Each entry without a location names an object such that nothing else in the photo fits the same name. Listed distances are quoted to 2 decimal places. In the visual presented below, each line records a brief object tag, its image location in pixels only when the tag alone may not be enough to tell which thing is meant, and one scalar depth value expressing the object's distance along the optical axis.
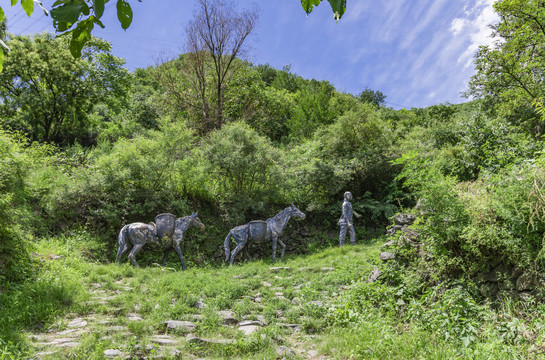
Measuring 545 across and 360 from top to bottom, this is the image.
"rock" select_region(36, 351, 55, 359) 3.44
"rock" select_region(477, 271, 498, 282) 4.31
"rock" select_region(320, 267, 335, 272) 7.76
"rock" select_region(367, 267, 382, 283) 5.57
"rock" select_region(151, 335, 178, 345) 3.98
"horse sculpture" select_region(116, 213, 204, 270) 8.89
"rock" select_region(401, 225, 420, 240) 5.50
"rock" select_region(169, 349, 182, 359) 3.64
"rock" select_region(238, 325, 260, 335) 4.40
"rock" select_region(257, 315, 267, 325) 4.84
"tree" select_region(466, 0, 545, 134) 13.46
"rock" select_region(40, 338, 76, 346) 3.80
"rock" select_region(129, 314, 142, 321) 4.78
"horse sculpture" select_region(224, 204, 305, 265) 9.77
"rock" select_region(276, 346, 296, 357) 3.85
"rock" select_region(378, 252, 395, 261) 5.59
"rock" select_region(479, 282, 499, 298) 4.24
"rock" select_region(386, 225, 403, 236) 6.92
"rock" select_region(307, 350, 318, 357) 3.96
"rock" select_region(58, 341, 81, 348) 3.71
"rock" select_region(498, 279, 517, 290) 4.08
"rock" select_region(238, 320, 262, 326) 4.73
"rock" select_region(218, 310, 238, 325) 4.83
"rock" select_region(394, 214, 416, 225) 6.47
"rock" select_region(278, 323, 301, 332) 4.76
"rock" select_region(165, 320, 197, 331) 4.49
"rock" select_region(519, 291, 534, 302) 3.81
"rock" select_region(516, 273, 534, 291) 3.93
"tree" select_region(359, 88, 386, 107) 38.41
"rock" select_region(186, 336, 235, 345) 4.02
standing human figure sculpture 10.94
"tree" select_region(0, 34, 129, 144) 17.03
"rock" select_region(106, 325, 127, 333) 4.24
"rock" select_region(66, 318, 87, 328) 4.45
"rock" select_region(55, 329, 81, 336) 4.19
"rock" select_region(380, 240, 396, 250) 5.97
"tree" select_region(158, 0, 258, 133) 18.45
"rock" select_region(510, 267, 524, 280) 4.09
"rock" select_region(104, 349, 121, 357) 3.56
